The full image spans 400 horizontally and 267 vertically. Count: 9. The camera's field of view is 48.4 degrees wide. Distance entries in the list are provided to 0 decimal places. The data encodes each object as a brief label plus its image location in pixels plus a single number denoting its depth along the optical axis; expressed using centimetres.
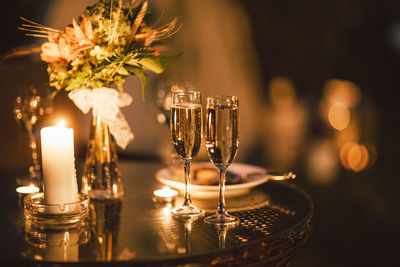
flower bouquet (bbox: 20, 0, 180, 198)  120
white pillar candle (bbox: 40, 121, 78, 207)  108
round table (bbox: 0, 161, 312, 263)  90
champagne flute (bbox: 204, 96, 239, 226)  104
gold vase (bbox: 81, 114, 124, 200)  134
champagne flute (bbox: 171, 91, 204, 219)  108
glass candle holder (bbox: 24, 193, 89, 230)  107
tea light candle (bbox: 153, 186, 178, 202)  135
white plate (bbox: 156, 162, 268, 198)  138
